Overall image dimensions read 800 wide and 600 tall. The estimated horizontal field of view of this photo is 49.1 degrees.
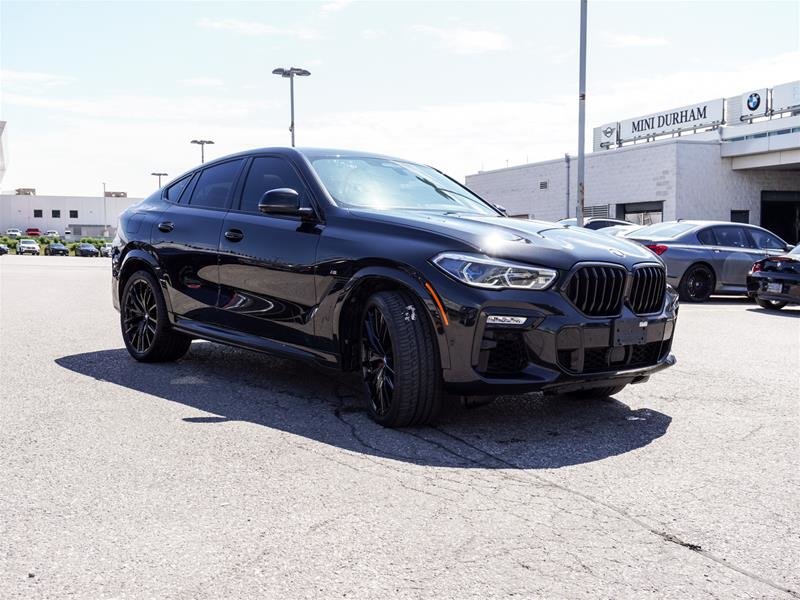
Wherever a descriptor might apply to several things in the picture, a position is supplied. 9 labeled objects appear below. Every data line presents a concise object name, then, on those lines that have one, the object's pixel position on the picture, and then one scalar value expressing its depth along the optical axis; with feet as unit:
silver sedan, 50.26
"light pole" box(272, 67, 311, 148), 118.01
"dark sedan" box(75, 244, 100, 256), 237.04
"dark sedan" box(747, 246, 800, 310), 43.80
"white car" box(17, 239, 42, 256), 251.19
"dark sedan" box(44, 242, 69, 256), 248.32
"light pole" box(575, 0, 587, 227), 74.08
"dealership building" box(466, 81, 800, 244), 113.50
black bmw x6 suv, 15.16
